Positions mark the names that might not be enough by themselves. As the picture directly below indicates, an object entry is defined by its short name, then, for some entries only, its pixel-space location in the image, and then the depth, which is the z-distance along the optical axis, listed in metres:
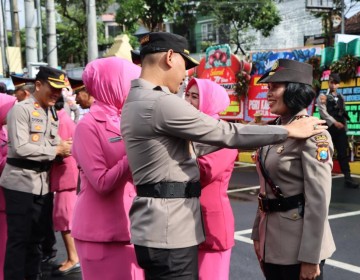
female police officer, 2.38
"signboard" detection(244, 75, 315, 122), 11.13
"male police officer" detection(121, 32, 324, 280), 2.12
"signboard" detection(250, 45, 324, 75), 10.20
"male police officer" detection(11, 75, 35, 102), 5.12
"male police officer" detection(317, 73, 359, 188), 8.05
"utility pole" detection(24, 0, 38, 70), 10.91
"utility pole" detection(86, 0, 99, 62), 11.22
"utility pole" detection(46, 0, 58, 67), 11.82
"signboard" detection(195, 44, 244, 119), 11.94
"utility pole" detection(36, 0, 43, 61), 16.47
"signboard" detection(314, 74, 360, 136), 9.34
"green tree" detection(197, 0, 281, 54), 25.30
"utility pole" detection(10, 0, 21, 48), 16.94
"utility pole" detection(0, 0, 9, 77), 16.38
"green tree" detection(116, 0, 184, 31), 14.66
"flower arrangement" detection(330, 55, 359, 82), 9.30
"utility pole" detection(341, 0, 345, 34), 20.31
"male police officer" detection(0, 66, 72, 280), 3.68
